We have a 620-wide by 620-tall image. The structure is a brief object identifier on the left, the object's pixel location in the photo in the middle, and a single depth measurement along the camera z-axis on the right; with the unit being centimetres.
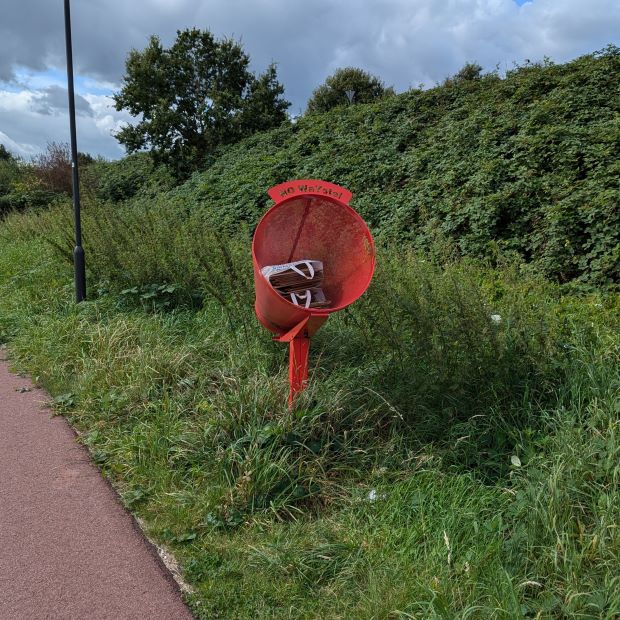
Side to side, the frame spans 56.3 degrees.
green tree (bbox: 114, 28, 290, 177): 1748
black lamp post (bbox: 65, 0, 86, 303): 689
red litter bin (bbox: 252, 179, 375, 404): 358
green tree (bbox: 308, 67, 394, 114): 2556
